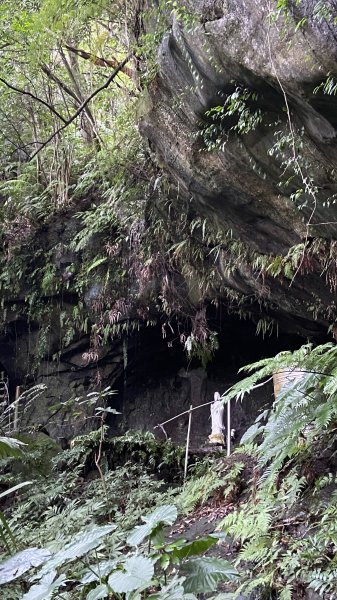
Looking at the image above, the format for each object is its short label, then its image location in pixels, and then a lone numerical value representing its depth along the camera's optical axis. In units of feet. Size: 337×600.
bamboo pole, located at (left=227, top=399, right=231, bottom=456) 18.24
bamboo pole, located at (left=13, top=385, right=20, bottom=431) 22.38
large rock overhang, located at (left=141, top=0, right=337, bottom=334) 13.61
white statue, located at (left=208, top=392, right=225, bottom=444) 26.43
